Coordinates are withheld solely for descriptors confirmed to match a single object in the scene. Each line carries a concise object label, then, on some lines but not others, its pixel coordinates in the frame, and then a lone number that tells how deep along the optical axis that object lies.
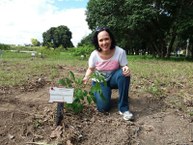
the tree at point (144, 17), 8.68
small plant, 1.69
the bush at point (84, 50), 9.08
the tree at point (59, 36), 36.13
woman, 1.84
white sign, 1.52
